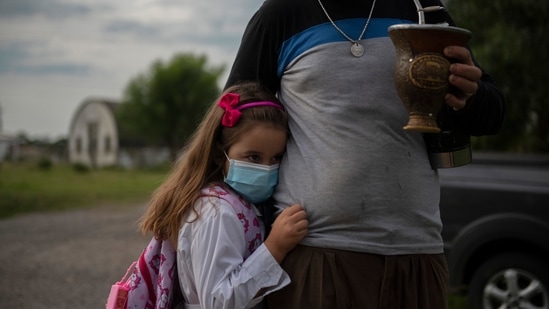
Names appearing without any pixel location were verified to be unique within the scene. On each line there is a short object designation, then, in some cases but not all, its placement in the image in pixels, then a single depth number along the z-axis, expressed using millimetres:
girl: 1988
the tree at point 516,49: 8445
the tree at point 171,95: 42938
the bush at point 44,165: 31227
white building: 49688
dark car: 4832
